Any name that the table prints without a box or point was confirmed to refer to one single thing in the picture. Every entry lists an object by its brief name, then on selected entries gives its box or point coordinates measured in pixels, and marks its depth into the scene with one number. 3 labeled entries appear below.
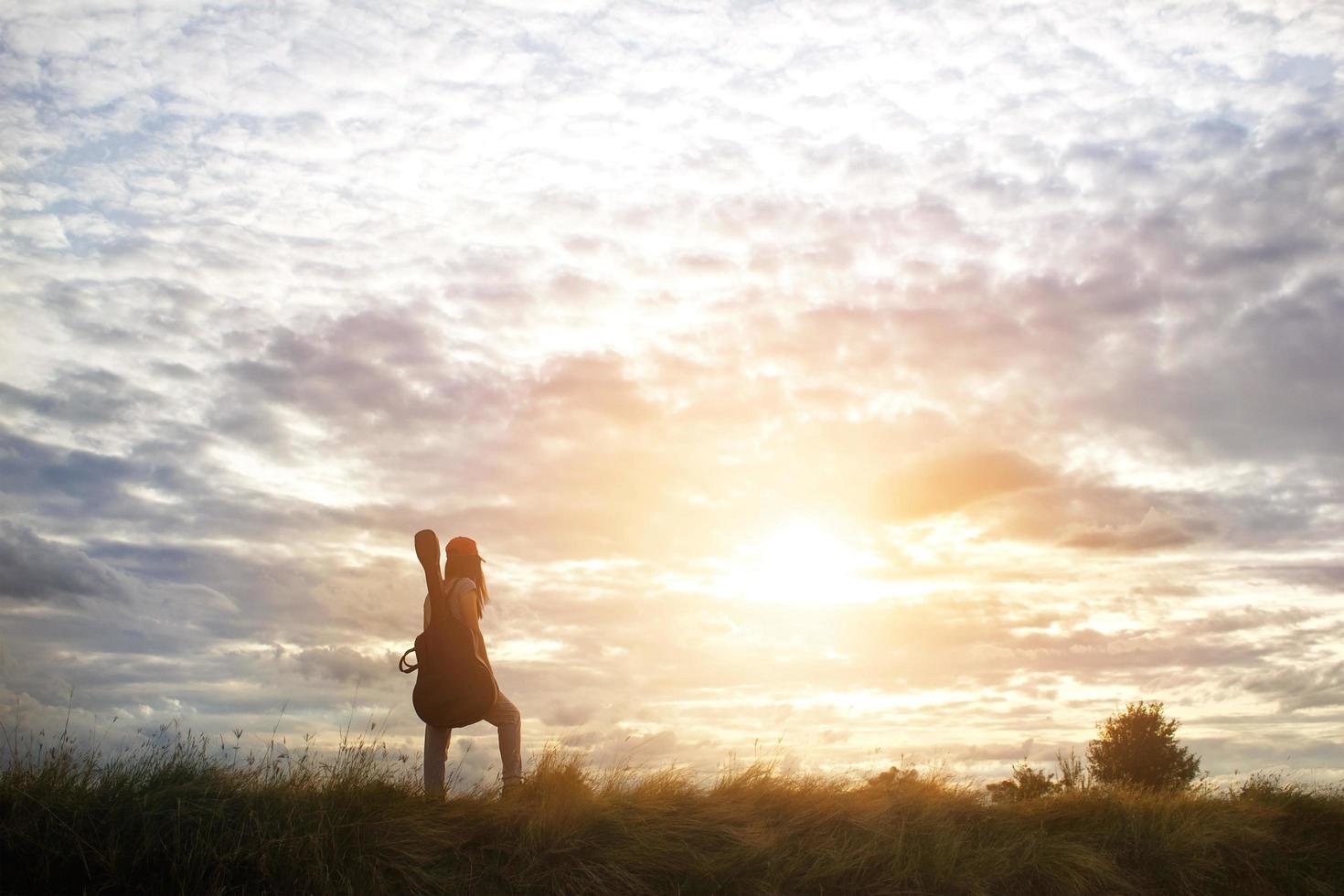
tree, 21.72
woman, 9.88
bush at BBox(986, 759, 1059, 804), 12.94
